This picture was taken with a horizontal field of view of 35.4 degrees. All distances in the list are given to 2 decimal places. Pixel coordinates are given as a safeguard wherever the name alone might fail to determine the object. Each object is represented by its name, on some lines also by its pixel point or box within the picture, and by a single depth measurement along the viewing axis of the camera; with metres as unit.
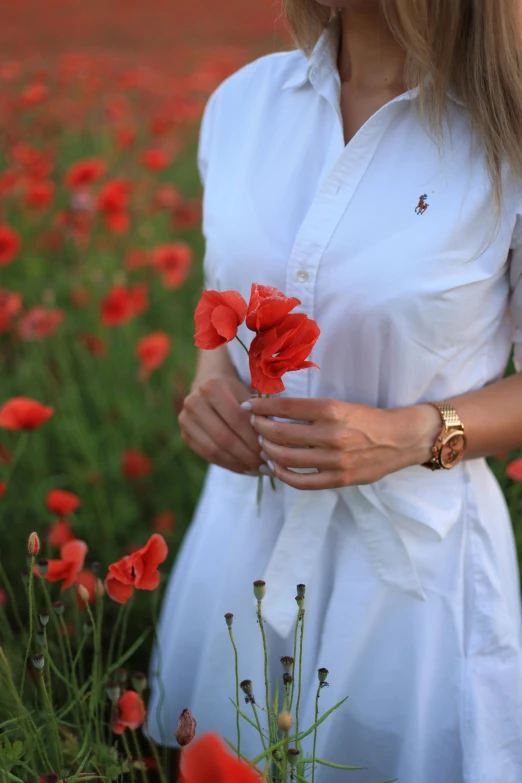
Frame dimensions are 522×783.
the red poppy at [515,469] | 1.20
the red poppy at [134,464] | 1.80
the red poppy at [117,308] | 1.91
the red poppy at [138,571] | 0.84
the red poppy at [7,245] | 2.03
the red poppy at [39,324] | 1.85
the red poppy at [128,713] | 0.85
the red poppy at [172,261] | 2.17
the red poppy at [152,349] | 1.83
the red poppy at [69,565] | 0.90
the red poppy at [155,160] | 2.50
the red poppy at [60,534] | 1.26
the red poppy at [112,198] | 2.22
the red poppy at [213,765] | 0.43
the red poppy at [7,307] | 1.85
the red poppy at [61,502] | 1.28
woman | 0.92
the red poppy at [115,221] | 2.28
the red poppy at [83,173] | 2.22
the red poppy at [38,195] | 2.25
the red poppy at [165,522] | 1.76
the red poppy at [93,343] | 1.94
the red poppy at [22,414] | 1.24
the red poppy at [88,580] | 1.27
